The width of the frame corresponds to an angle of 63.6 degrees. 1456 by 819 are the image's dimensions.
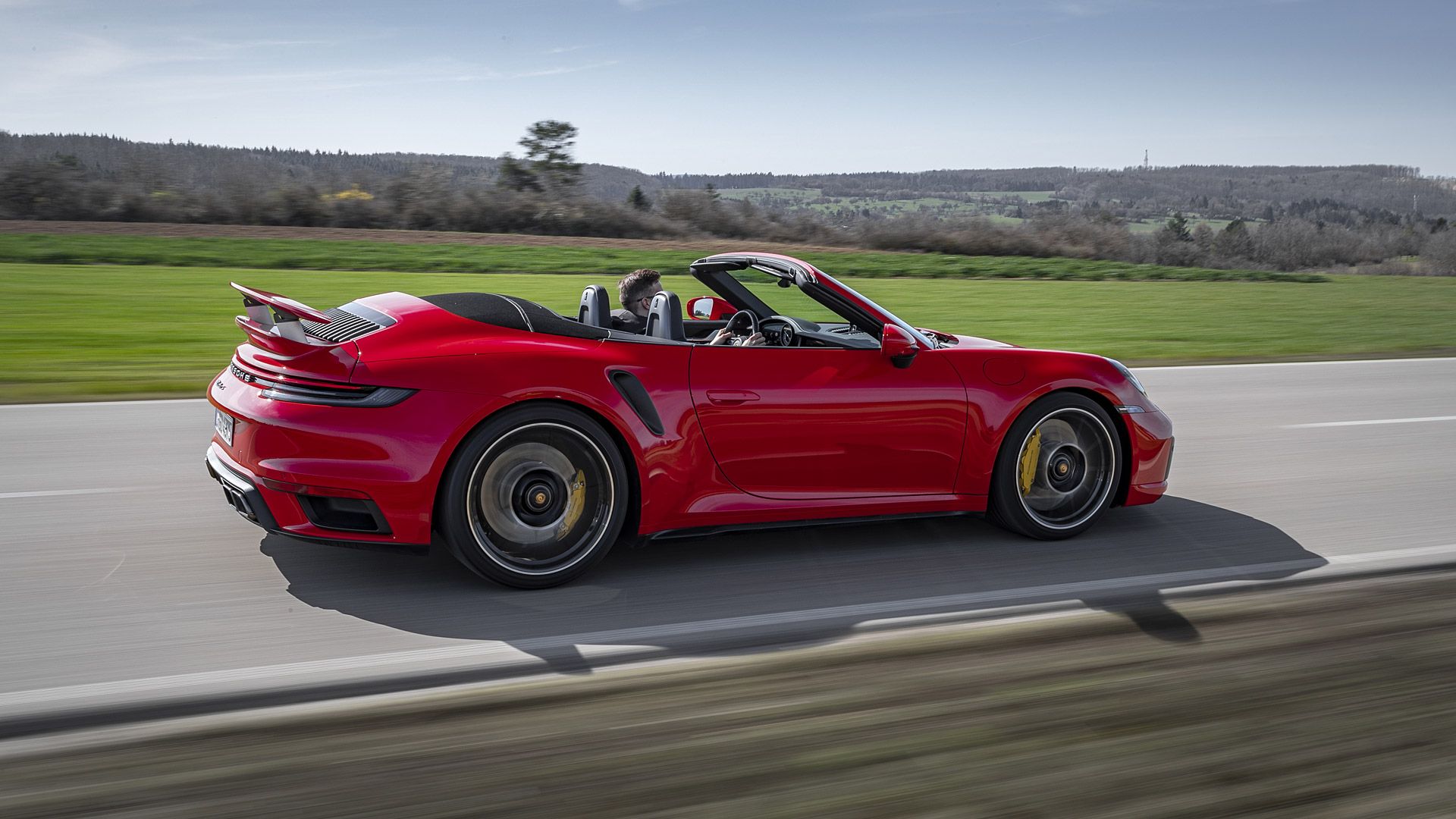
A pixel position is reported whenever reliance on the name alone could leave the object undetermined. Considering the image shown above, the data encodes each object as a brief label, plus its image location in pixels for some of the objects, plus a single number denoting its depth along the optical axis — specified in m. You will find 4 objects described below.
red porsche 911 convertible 4.07
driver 5.35
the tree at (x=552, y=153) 40.09
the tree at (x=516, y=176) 38.72
